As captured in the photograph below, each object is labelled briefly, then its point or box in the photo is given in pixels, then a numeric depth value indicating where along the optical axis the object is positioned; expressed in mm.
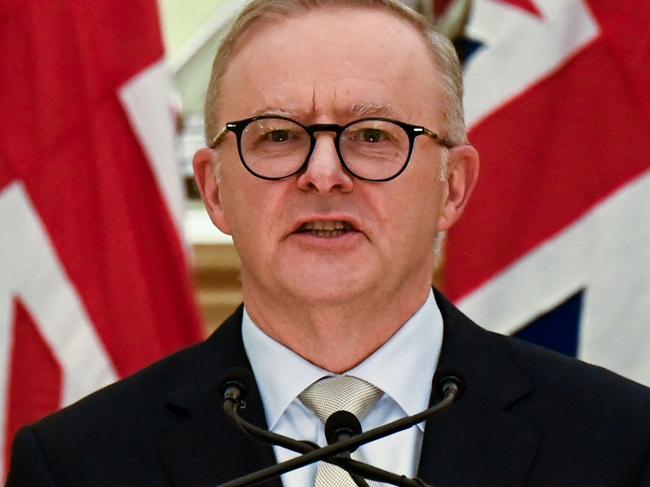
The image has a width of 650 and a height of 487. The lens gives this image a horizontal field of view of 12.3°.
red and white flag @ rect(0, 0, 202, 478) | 7770
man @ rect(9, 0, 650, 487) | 5199
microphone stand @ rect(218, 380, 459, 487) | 4301
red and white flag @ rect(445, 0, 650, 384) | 7902
